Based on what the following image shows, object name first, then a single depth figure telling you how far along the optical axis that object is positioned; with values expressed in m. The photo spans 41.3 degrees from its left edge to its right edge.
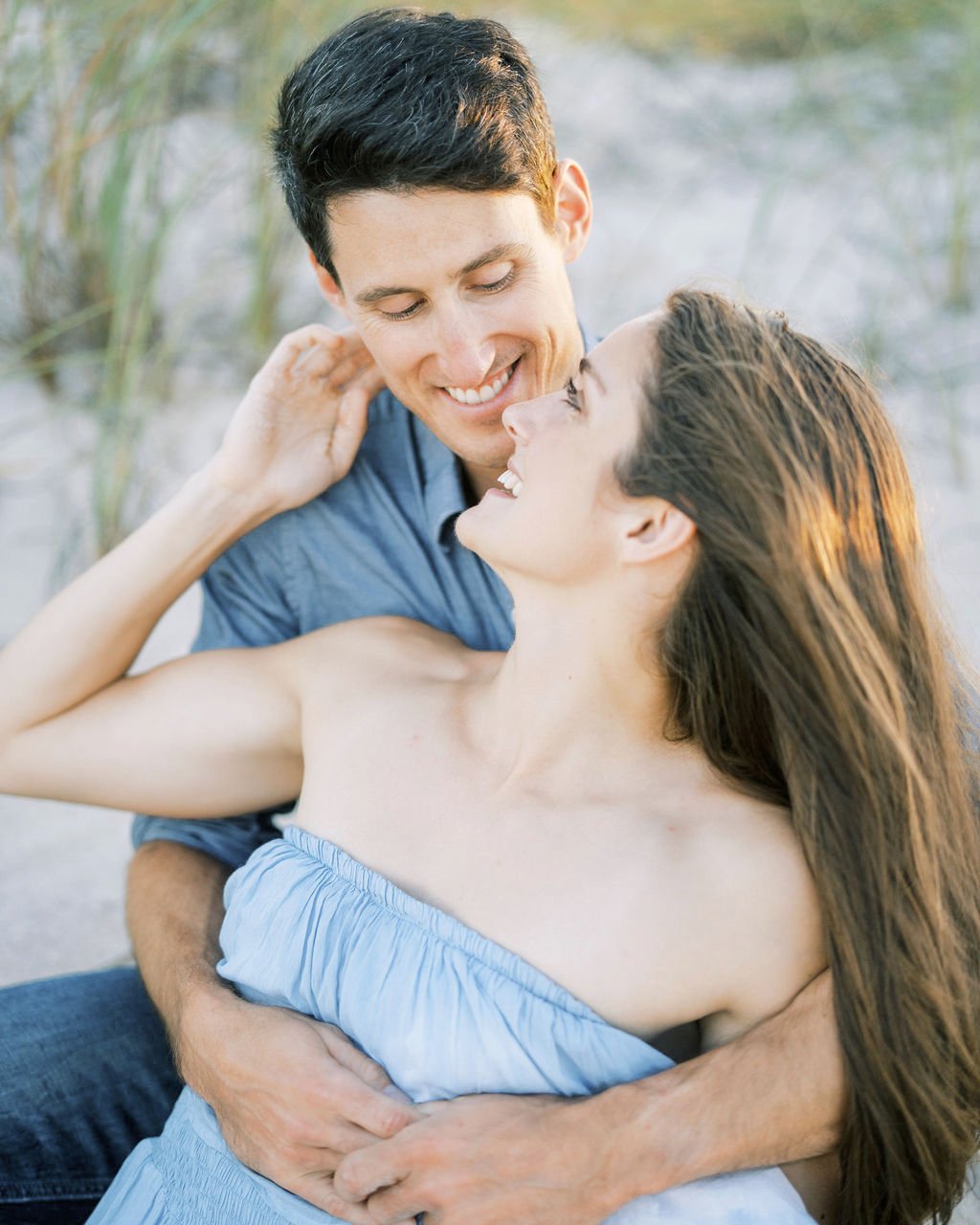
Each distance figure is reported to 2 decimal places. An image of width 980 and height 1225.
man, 1.54
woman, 1.57
